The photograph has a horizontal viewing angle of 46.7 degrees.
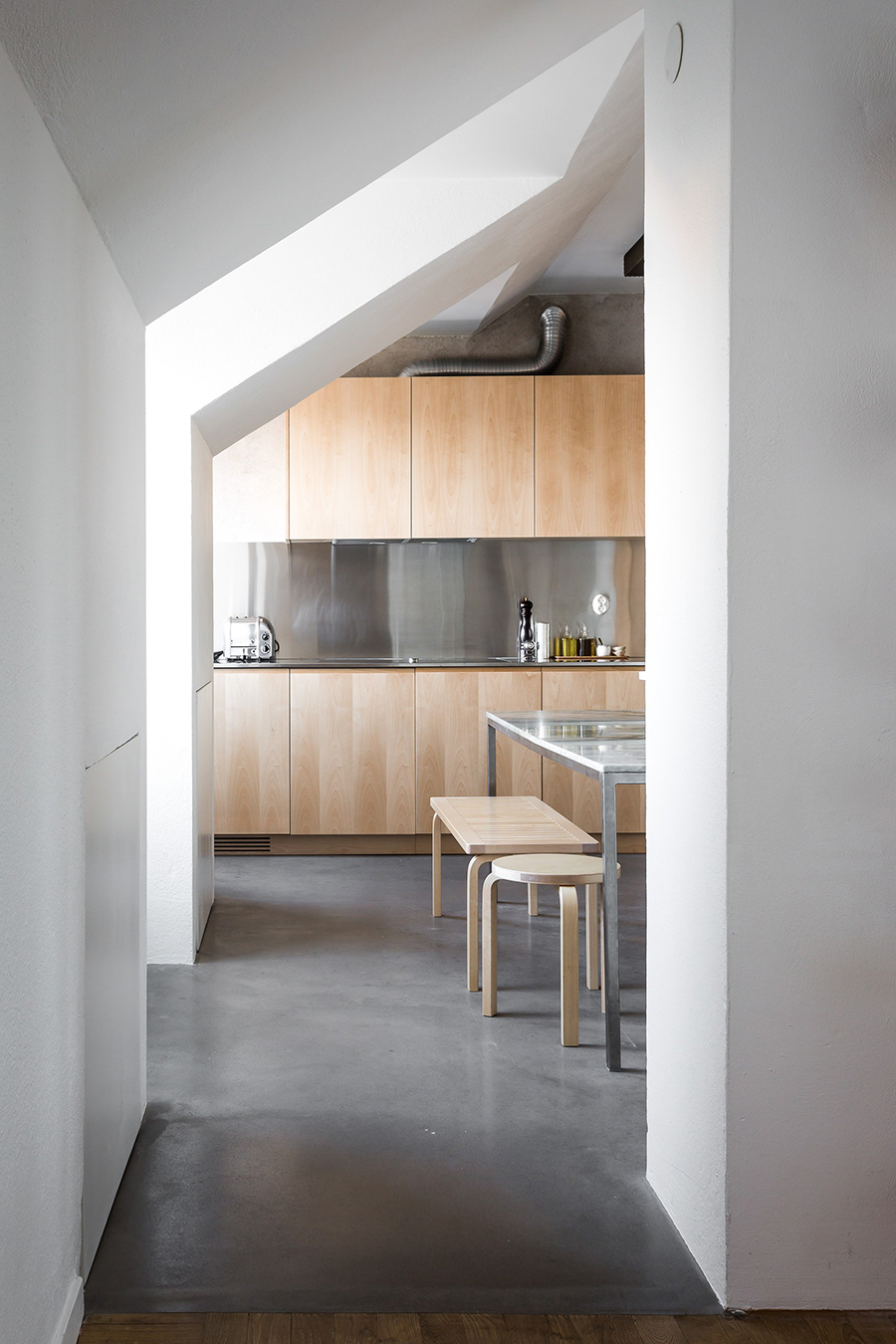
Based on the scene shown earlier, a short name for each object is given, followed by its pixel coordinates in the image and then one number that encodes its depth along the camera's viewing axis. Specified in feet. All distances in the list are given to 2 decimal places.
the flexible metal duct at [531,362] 19.85
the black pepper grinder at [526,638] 20.66
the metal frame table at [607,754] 9.32
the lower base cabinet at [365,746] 18.39
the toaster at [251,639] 20.18
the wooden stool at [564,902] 9.62
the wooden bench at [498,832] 10.95
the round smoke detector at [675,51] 6.42
